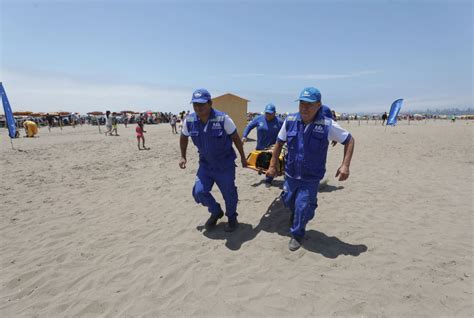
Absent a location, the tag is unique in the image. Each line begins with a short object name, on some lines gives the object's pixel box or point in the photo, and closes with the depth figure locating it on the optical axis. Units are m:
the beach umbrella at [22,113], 41.78
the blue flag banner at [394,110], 21.88
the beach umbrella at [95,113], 49.02
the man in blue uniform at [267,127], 6.24
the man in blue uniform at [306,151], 3.18
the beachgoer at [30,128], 20.06
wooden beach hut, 15.37
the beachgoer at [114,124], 20.92
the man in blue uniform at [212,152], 3.61
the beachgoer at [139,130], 12.63
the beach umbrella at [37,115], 44.42
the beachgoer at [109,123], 20.66
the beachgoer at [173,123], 21.48
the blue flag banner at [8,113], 11.87
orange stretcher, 5.35
